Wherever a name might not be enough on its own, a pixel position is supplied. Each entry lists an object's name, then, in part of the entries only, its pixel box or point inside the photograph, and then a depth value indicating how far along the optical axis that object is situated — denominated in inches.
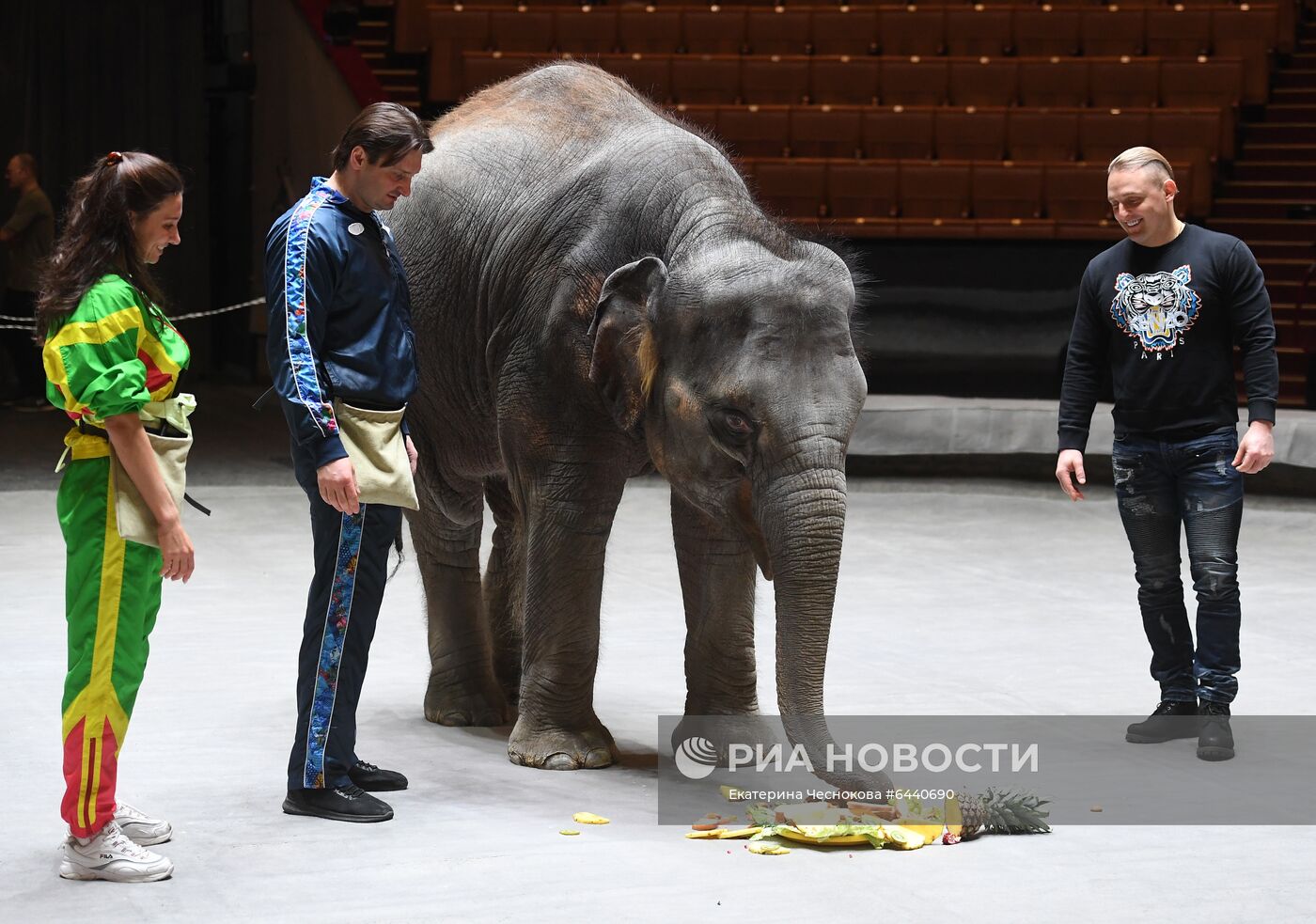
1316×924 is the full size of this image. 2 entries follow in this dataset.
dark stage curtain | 663.1
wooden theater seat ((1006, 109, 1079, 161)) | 551.2
